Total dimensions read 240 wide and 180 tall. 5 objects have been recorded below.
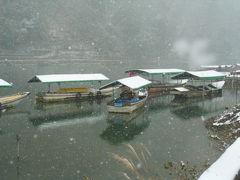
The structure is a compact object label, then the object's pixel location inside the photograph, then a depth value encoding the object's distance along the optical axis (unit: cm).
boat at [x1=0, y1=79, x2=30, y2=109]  3227
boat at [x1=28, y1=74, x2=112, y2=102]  3681
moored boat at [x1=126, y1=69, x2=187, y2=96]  4478
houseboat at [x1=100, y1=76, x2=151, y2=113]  3064
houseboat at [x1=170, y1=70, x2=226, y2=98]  4125
